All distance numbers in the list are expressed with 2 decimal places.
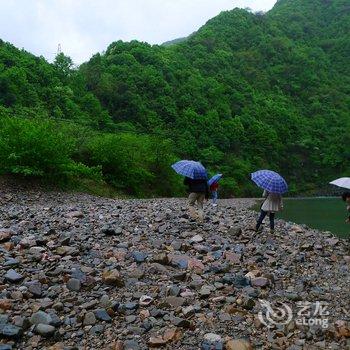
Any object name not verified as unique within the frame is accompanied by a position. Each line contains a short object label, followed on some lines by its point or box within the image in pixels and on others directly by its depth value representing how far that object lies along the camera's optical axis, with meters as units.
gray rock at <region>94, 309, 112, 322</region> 7.17
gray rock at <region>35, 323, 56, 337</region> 6.65
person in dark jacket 14.04
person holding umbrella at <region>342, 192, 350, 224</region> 13.87
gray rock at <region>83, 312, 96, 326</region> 7.04
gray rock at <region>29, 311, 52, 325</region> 6.91
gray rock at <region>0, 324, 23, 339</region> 6.51
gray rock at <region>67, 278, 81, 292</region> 8.07
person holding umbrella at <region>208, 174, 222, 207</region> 24.27
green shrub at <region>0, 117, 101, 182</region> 27.62
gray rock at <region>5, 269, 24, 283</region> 8.15
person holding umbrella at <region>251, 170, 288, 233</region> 13.77
